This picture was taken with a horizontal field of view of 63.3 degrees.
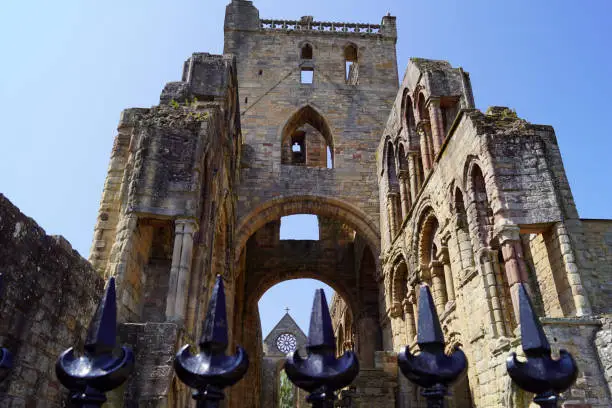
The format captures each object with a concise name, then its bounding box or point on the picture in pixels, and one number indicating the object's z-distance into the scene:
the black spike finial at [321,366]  1.42
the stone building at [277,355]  26.67
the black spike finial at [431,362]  1.41
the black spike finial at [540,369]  1.38
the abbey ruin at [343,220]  5.71
